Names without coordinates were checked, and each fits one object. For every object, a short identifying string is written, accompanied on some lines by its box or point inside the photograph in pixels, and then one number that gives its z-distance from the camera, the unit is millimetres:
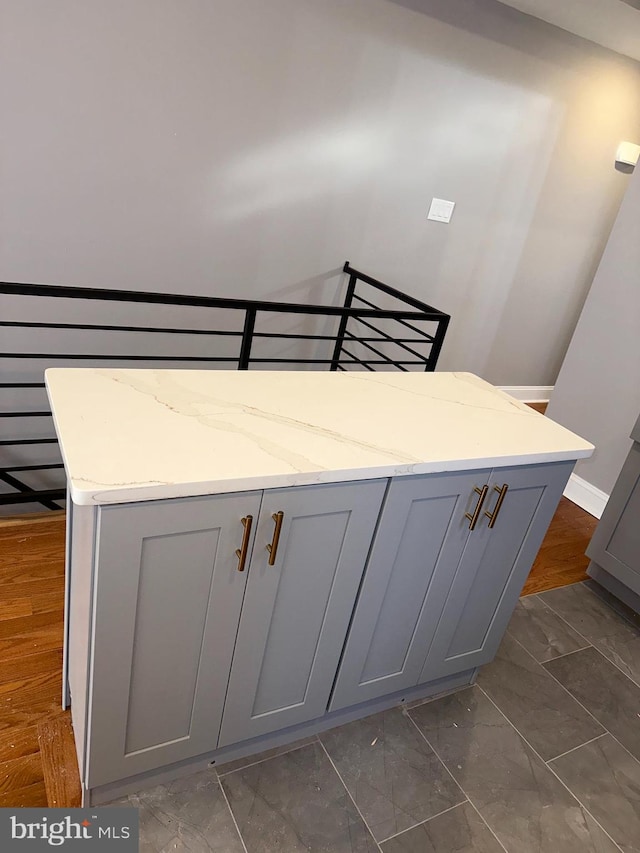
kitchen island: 1167
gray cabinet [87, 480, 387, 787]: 1161
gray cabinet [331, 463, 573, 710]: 1504
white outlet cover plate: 3628
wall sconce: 4145
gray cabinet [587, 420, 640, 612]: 2455
